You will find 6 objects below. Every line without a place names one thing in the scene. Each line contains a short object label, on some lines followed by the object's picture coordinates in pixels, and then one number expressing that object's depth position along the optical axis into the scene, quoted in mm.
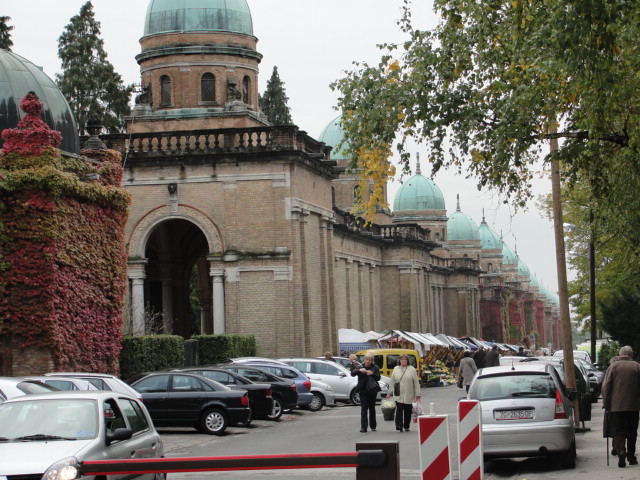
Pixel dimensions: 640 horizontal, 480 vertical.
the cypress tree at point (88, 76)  66375
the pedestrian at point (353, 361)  38972
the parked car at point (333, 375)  39188
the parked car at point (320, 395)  37125
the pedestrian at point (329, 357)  43484
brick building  46719
